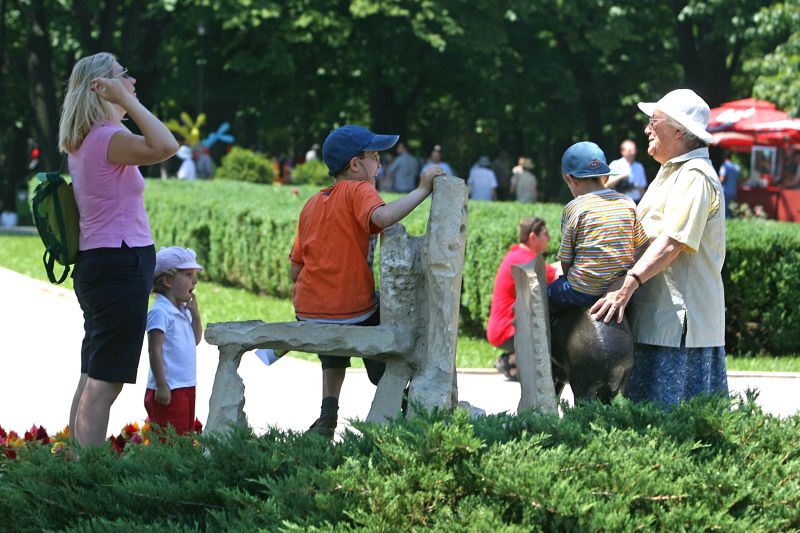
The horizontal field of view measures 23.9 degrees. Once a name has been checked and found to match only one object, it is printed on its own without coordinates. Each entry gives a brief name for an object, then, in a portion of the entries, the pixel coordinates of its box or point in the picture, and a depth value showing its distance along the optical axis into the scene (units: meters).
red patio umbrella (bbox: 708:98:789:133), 39.47
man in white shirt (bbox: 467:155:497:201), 40.37
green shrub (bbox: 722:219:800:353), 17.89
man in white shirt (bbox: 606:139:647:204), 23.62
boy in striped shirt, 7.84
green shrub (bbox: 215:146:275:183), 41.78
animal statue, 7.80
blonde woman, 8.34
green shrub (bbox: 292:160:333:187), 42.05
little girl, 9.56
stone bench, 7.83
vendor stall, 39.49
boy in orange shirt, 7.87
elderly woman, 7.64
